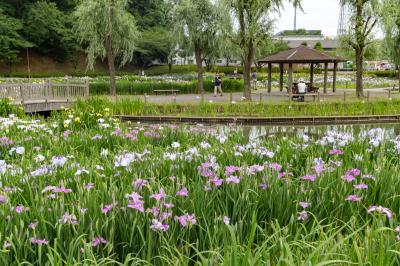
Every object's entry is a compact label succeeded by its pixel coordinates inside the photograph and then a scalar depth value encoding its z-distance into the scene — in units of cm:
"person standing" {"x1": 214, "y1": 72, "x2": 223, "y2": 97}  2892
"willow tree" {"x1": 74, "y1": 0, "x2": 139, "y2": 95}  2597
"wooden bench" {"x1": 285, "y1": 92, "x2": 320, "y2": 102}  2105
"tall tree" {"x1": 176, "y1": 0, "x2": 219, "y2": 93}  2927
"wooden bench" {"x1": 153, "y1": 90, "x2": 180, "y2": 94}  3082
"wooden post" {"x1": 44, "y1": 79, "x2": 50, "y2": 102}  1980
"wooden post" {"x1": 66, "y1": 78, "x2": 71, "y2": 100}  2059
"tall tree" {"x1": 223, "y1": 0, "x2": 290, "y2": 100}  2228
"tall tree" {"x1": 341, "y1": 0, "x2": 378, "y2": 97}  2492
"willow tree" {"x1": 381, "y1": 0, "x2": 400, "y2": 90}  2406
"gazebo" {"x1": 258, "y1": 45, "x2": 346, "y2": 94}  2570
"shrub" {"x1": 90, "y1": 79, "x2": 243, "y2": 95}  3008
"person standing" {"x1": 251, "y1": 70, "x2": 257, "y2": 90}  3833
